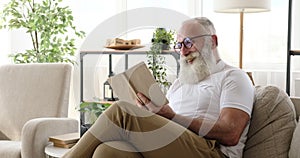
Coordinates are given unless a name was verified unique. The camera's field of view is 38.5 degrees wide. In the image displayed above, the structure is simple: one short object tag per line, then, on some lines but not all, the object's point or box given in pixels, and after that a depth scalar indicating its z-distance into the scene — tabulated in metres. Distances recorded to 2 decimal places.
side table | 2.18
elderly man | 1.79
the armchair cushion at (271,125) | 1.87
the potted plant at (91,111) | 2.27
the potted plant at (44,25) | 3.73
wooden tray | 3.27
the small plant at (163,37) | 3.12
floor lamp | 2.93
